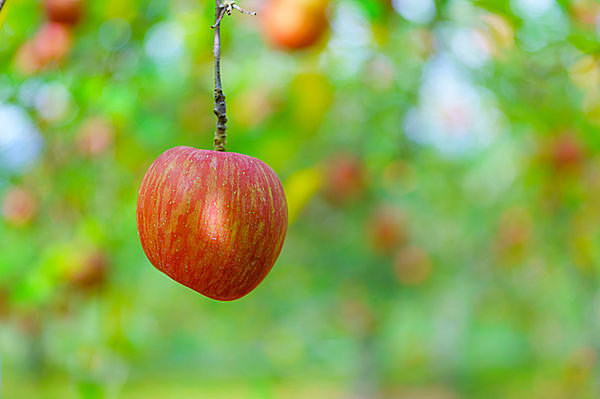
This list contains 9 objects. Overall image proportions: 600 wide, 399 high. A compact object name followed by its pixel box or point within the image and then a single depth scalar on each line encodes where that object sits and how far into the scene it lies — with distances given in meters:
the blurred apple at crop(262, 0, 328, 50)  1.58
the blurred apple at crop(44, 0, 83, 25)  1.63
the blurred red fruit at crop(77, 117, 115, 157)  2.00
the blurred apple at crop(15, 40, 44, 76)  1.74
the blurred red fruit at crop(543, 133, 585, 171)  2.45
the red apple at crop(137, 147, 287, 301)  0.92
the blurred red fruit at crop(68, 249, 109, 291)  2.18
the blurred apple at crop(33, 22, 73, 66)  1.68
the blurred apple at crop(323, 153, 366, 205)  3.02
